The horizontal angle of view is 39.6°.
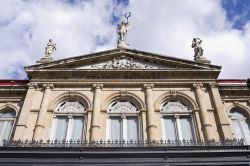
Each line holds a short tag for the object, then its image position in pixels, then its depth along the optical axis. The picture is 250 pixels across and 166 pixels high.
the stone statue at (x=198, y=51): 18.52
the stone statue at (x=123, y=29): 20.52
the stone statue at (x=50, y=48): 19.17
